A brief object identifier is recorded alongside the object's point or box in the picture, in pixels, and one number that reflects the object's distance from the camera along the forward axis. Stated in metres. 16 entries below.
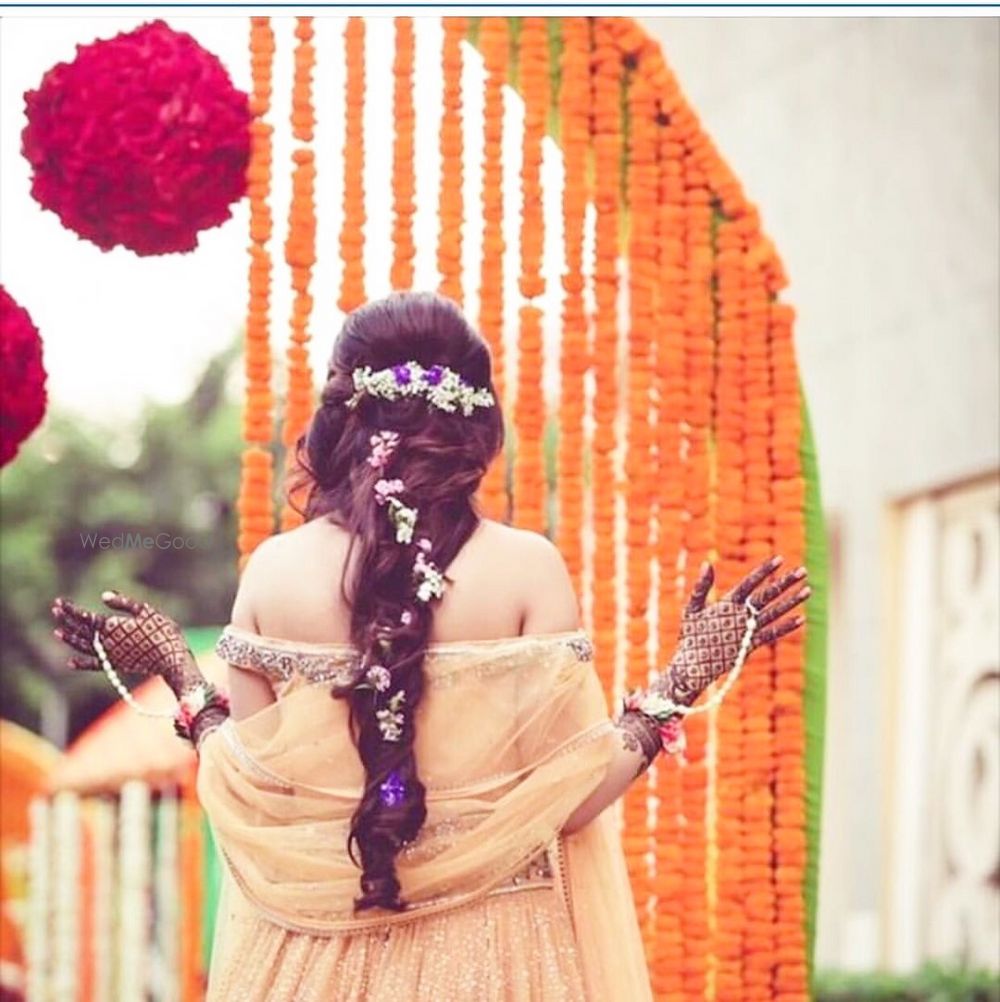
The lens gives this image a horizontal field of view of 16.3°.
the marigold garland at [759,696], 5.33
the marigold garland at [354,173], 5.23
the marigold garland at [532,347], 5.29
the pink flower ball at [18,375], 5.22
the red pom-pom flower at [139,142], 5.18
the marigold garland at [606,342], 5.34
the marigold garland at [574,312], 5.33
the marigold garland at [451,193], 5.26
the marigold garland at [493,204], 5.31
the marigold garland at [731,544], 5.33
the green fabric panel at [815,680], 5.43
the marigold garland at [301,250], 5.19
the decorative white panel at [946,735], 7.95
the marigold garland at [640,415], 5.33
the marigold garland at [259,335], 5.09
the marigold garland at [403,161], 5.27
